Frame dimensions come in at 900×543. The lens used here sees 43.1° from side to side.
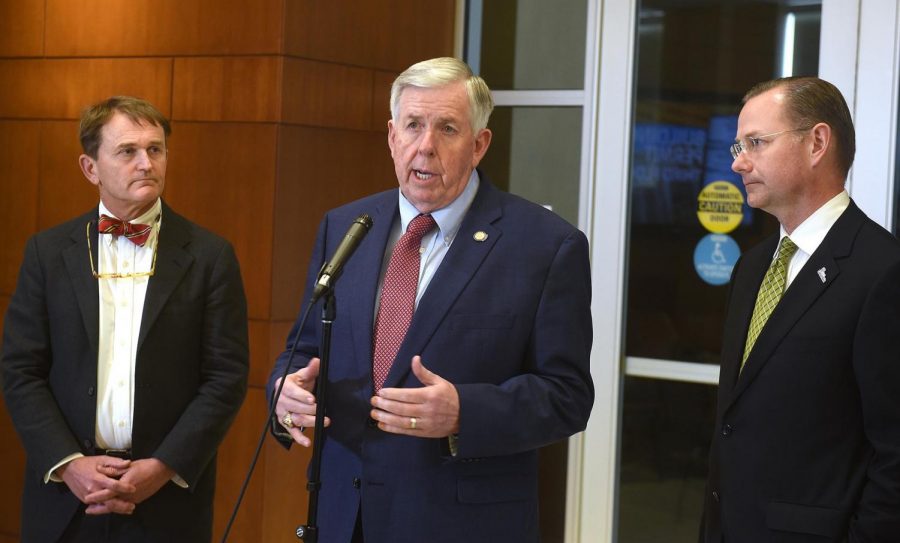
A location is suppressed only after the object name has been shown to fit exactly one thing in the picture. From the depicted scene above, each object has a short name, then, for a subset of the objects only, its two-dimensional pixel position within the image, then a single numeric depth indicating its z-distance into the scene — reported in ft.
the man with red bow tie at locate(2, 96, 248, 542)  10.82
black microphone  7.77
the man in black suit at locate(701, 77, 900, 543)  7.94
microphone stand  7.86
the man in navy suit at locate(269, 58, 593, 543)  8.34
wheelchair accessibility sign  16.53
